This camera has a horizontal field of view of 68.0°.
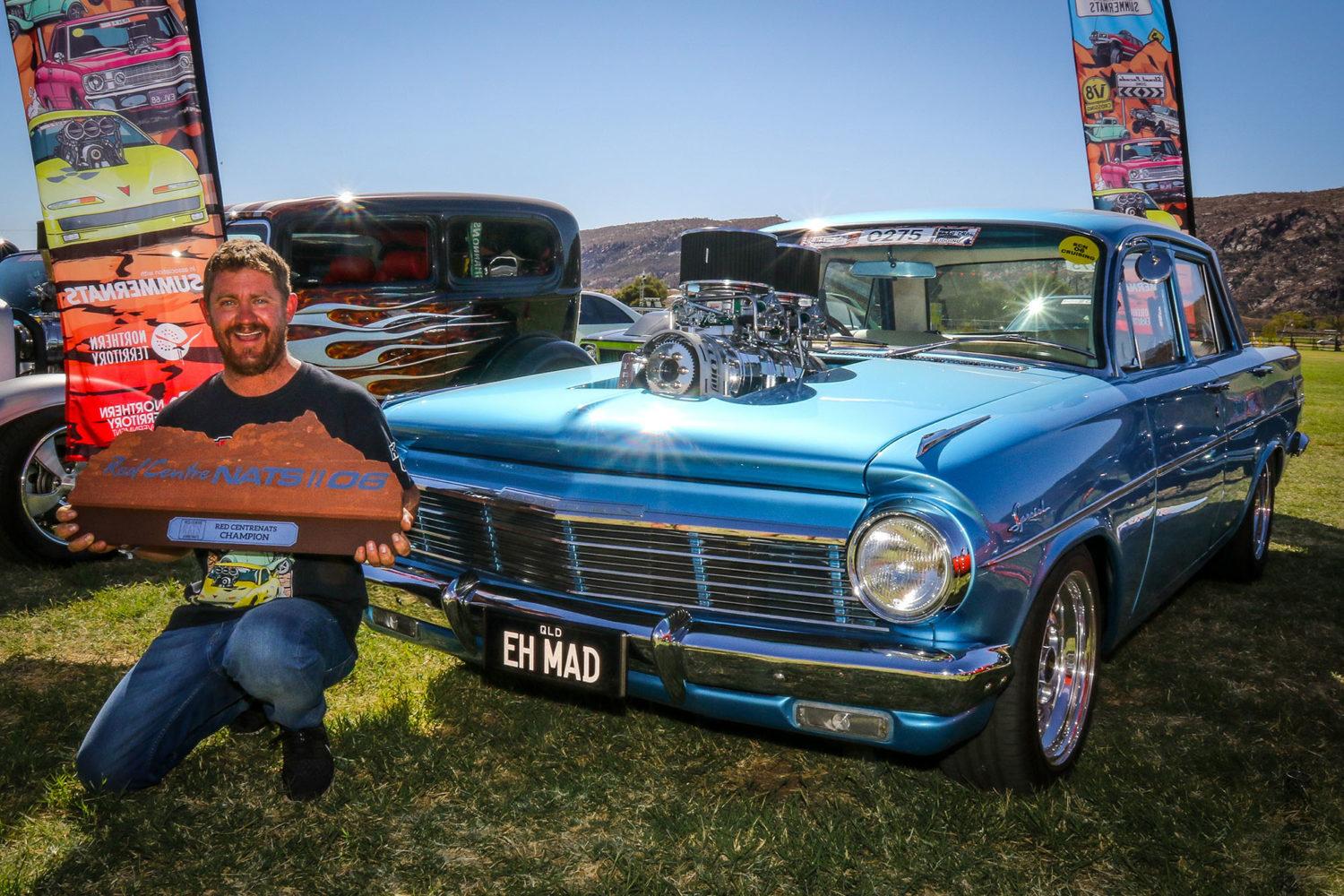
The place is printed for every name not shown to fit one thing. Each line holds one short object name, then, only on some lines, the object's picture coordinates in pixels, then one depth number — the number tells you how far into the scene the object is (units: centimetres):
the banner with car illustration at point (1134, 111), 977
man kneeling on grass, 246
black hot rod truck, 577
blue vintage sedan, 215
